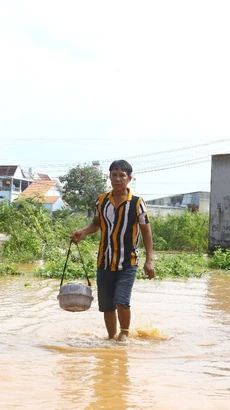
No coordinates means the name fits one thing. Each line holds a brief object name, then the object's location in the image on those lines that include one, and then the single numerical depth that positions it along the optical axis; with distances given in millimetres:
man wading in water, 6562
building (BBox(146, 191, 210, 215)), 64050
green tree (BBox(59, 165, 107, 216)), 56031
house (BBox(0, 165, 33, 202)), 74500
